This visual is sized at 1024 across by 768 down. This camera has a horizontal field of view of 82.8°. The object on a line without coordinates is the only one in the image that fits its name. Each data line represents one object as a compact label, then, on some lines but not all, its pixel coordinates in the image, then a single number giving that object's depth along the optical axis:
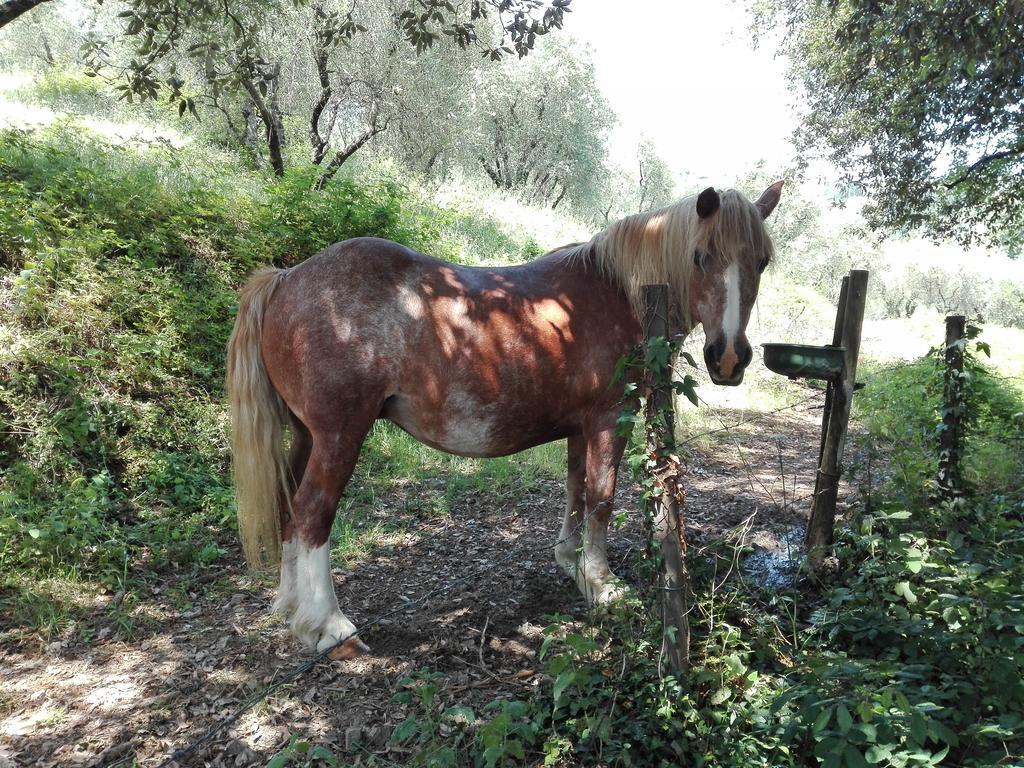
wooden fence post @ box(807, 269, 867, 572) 3.20
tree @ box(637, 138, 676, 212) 31.41
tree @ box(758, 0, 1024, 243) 4.91
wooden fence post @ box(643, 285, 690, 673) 2.32
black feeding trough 3.13
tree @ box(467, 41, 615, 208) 20.38
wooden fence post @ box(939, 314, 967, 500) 3.55
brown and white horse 3.00
